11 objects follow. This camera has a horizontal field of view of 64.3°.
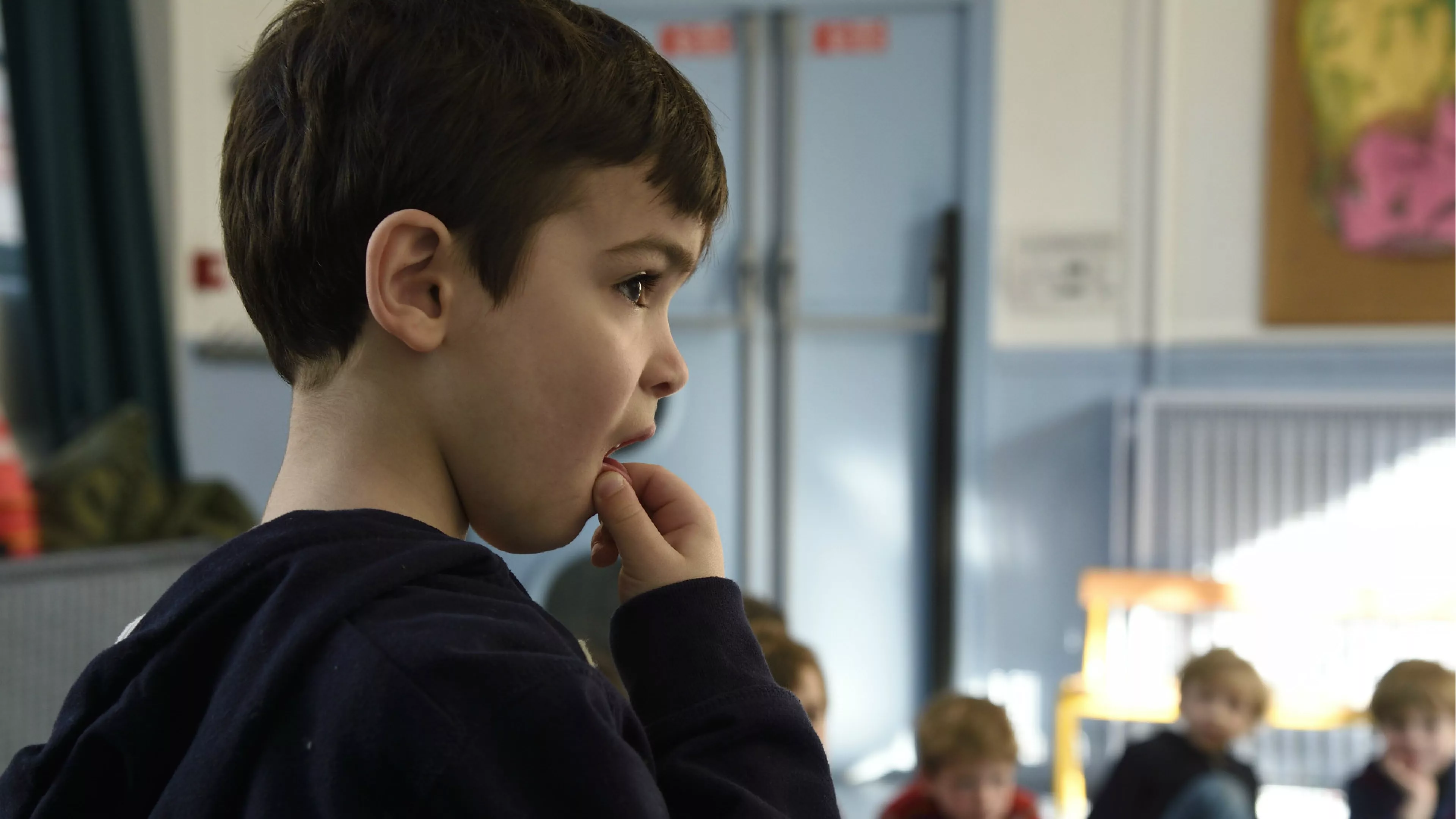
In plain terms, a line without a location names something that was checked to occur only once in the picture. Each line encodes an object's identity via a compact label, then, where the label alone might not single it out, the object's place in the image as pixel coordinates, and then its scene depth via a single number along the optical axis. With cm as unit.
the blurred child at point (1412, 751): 212
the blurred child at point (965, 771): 180
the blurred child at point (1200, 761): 204
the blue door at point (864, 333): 327
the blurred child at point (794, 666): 136
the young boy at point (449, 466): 44
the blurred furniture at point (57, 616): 170
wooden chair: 265
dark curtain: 271
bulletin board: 296
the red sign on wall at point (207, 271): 324
